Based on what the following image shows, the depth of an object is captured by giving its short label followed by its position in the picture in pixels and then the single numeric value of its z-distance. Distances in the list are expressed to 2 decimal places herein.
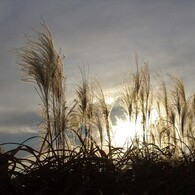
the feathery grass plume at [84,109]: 5.99
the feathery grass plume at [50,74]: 4.79
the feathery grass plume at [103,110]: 6.93
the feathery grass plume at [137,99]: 6.84
